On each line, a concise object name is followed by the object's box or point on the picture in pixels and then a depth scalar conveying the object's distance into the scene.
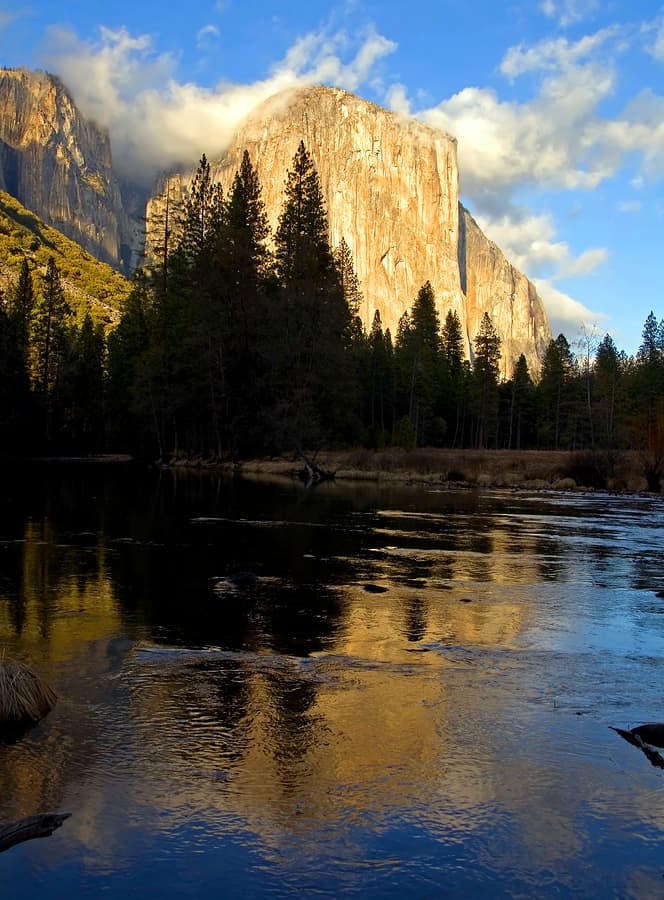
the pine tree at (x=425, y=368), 84.31
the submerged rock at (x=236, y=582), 12.42
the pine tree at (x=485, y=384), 94.25
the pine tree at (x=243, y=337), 55.28
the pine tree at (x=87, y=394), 77.62
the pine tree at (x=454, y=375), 96.69
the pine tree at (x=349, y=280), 79.34
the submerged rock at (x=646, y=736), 6.58
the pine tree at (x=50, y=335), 74.75
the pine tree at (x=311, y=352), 47.69
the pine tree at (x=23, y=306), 70.30
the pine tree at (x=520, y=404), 101.19
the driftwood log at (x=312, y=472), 45.47
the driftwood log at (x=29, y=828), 4.72
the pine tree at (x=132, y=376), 59.59
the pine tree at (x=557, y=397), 95.69
